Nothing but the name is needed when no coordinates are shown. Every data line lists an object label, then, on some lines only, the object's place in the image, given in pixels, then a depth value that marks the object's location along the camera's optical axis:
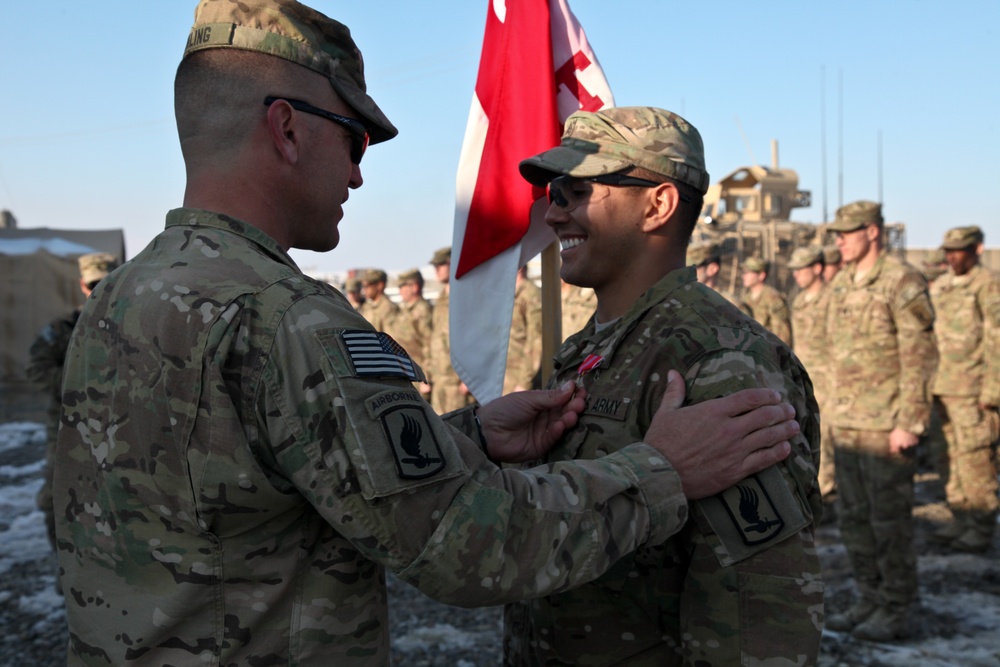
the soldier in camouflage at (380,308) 11.65
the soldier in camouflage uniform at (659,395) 1.66
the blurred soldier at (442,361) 10.59
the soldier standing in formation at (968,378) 6.71
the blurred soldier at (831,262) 9.44
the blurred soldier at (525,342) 9.30
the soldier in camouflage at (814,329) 7.93
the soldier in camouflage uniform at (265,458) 1.37
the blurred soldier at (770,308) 9.55
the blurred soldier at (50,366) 5.48
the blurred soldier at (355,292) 15.08
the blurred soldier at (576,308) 9.12
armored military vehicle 17.23
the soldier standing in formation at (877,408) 4.91
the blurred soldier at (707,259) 9.55
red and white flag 3.23
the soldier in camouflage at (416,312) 11.35
